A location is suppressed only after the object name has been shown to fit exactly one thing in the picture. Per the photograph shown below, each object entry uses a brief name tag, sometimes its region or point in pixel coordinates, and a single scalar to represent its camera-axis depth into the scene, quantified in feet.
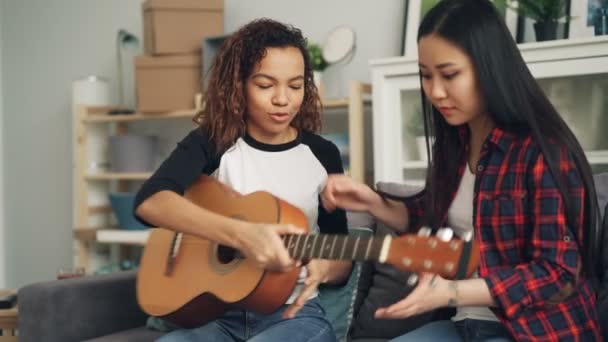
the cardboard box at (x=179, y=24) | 9.69
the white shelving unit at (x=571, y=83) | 6.84
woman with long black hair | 3.60
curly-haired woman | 4.56
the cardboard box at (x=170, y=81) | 9.71
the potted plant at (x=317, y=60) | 8.94
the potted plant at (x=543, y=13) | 7.32
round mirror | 9.10
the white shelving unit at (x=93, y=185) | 10.23
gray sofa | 5.65
